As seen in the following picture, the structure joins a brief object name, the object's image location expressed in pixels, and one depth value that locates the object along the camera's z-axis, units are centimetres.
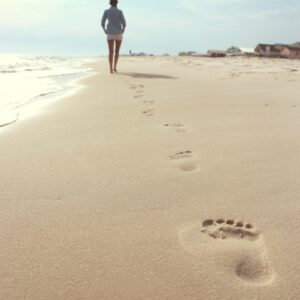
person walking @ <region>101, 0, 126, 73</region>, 645
